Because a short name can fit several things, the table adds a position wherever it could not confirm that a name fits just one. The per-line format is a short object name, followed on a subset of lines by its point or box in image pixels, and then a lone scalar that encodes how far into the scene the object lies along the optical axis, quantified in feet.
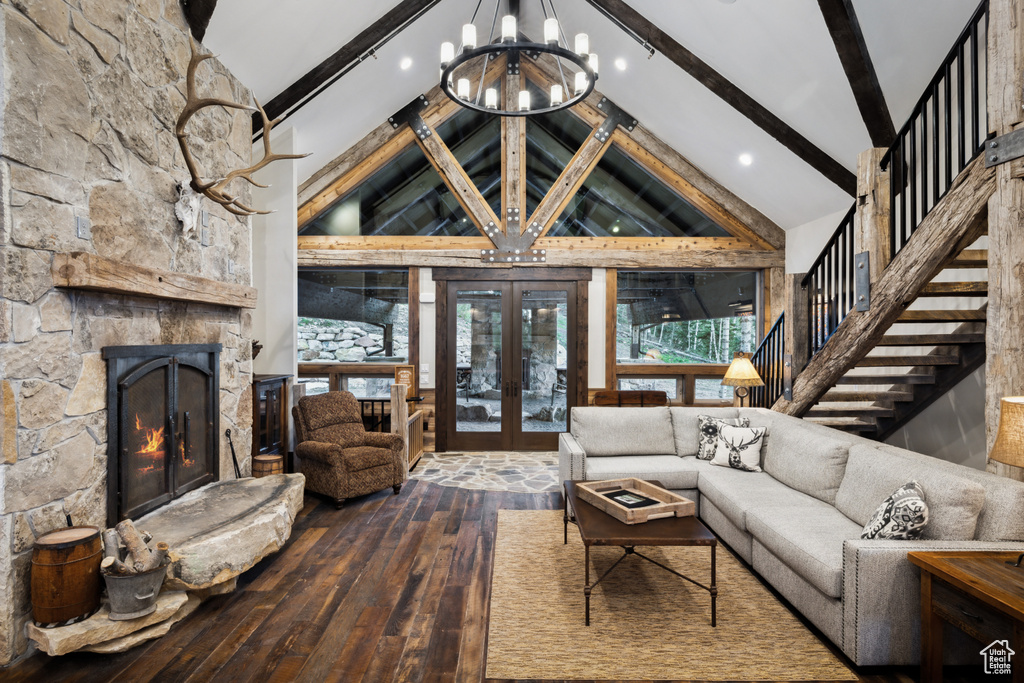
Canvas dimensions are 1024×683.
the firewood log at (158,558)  7.94
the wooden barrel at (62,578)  7.43
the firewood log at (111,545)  8.07
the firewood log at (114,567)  7.77
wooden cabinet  14.56
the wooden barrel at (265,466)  13.66
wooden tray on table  9.14
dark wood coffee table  8.34
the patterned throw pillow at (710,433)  13.99
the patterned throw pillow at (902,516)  7.52
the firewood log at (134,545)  7.84
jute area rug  7.29
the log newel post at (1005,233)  8.73
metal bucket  7.70
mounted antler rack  9.39
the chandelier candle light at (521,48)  9.93
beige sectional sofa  7.22
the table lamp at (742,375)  15.74
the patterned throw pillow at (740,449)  13.12
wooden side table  5.70
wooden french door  21.44
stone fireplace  7.41
